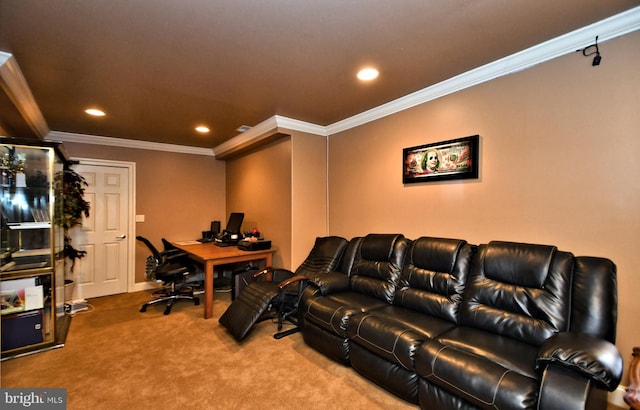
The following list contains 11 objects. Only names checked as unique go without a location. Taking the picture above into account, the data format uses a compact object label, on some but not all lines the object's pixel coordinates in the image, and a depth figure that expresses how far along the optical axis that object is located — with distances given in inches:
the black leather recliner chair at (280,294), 114.9
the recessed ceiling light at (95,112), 129.0
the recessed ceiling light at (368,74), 95.6
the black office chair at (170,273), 152.1
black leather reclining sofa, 56.0
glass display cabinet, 104.4
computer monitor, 182.0
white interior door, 171.9
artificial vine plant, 151.6
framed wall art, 100.4
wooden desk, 138.3
